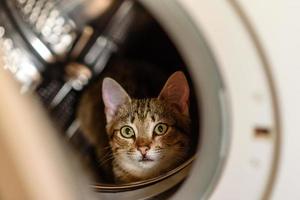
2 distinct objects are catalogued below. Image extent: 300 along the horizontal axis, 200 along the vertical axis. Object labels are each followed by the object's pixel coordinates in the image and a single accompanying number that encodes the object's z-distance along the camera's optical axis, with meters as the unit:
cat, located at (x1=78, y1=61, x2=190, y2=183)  0.83
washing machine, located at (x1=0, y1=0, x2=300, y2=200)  0.64
